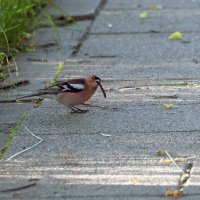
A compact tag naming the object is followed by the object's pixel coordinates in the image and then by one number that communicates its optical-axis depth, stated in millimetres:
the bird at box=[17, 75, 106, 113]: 13102
